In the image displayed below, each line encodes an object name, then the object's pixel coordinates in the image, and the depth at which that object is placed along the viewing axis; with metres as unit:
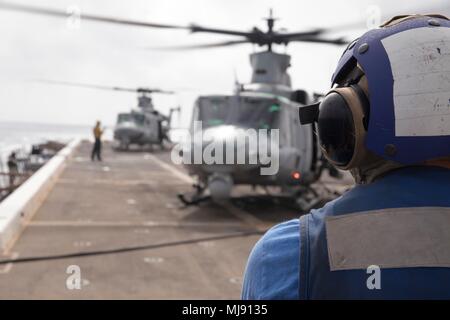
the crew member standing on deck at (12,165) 17.04
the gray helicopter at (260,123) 8.99
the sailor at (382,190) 1.09
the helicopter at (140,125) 28.53
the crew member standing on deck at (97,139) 19.95
